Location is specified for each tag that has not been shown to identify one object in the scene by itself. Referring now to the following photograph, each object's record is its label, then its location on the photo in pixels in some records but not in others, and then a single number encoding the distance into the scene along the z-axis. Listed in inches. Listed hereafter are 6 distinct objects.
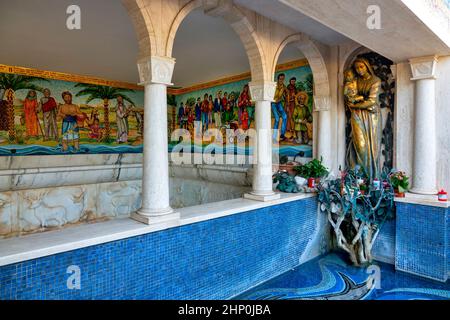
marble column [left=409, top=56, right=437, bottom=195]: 156.6
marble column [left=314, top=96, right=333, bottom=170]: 203.2
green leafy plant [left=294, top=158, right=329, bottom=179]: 187.3
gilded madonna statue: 185.9
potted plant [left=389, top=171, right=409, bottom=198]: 164.7
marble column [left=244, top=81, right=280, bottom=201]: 162.1
